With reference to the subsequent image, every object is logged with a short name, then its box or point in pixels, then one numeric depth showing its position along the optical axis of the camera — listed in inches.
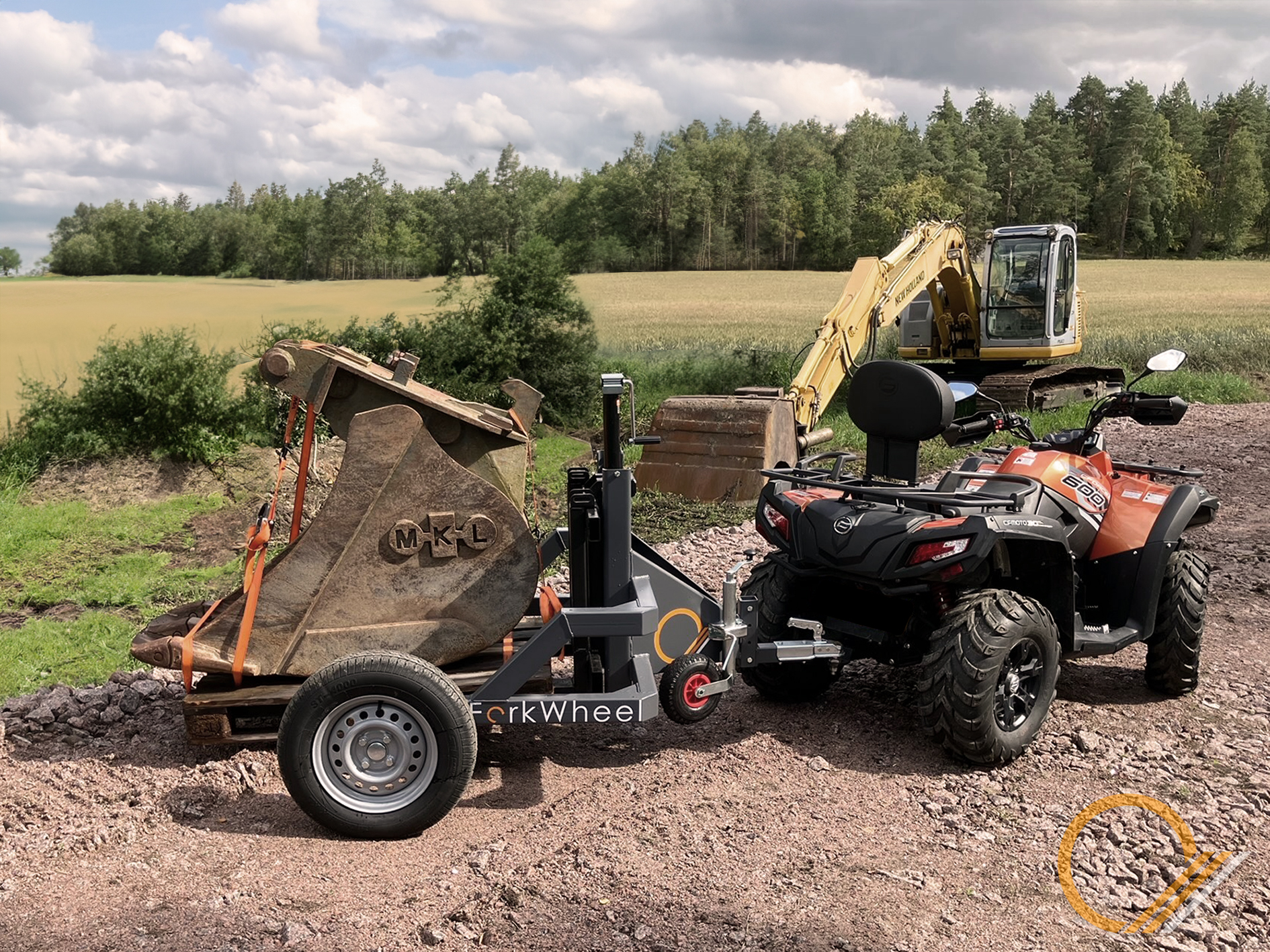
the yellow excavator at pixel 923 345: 444.5
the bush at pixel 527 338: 694.5
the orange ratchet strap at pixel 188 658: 167.9
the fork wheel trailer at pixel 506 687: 156.5
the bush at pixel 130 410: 529.0
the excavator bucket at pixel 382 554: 171.0
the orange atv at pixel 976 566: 181.3
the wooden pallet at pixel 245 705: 168.6
